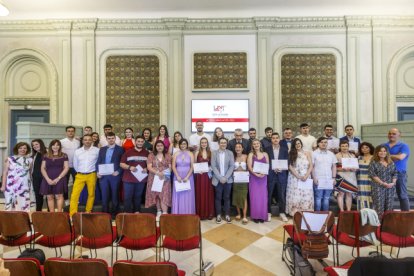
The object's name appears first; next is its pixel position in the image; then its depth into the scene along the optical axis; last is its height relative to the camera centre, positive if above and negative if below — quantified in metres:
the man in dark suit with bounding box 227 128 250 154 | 4.98 -0.07
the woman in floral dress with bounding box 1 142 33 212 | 4.16 -0.70
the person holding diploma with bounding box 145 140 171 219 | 4.29 -0.71
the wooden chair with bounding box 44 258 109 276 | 1.71 -0.93
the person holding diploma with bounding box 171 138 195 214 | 4.27 -0.76
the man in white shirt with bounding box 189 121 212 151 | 5.34 +0.05
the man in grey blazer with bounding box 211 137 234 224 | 4.34 -0.63
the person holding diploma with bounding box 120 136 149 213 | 4.33 -0.64
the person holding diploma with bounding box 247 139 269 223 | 4.33 -0.94
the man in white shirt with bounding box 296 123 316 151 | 5.27 -0.02
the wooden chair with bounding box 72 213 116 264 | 2.68 -1.00
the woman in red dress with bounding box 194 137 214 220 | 4.46 -0.97
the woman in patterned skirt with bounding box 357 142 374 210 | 4.02 -0.71
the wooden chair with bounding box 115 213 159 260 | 2.65 -1.00
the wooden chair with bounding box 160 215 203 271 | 2.64 -1.00
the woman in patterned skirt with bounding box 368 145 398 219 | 3.79 -0.65
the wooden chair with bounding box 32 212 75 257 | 2.70 -0.99
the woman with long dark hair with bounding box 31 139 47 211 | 4.49 -0.42
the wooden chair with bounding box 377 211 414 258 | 2.58 -1.01
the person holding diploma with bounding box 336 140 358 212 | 4.27 -0.64
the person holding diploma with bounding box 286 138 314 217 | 4.27 -0.74
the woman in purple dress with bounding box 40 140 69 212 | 4.27 -0.57
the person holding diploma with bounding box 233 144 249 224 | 4.37 -0.89
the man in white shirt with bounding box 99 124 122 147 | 5.44 -0.01
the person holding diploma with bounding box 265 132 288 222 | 4.52 -0.70
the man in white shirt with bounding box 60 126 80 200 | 4.95 -0.13
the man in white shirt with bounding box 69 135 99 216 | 4.37 -0.60
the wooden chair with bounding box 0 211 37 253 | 2.71 -1.01
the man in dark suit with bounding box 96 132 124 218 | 4.40 -0.64
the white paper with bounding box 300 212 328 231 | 2.55 -0.90
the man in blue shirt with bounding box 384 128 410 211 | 4.19 -0.41
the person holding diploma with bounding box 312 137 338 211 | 4.24 -0.62
